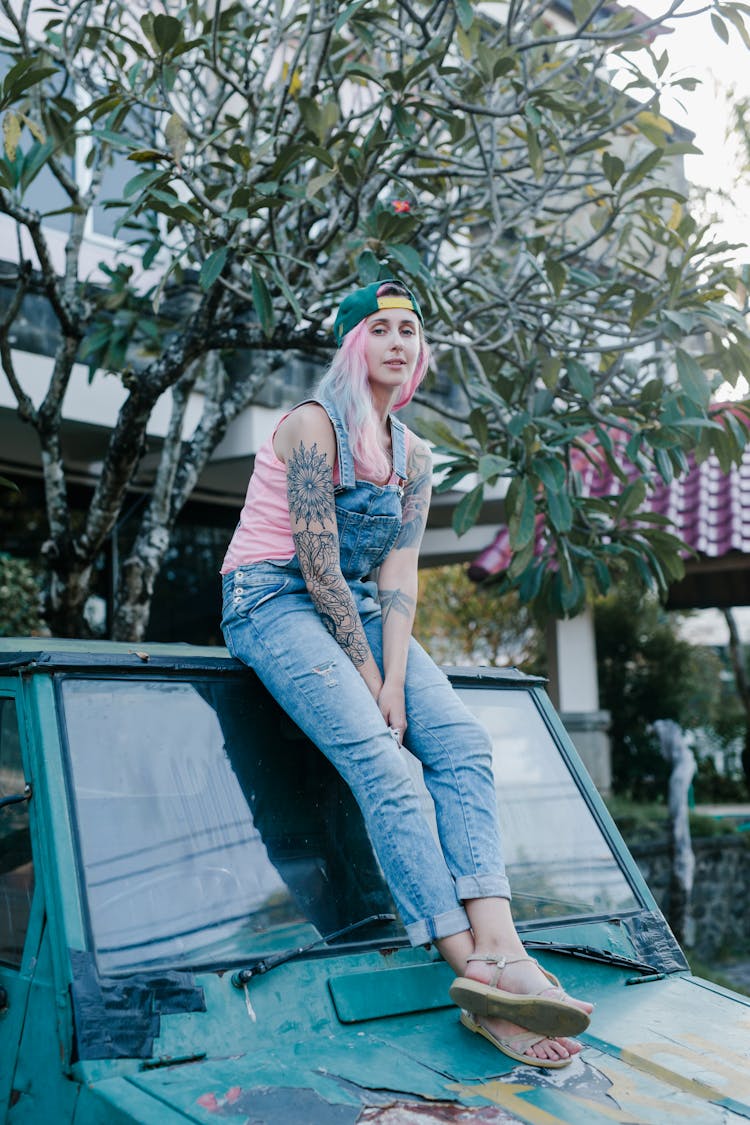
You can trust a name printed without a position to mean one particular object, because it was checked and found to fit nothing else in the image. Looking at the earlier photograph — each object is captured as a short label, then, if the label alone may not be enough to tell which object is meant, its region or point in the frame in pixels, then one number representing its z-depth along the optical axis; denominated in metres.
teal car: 2.10
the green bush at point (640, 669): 15.30
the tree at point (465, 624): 18.02
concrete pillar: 9.98
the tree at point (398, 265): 4.79
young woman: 2.40
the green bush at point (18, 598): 8.05
